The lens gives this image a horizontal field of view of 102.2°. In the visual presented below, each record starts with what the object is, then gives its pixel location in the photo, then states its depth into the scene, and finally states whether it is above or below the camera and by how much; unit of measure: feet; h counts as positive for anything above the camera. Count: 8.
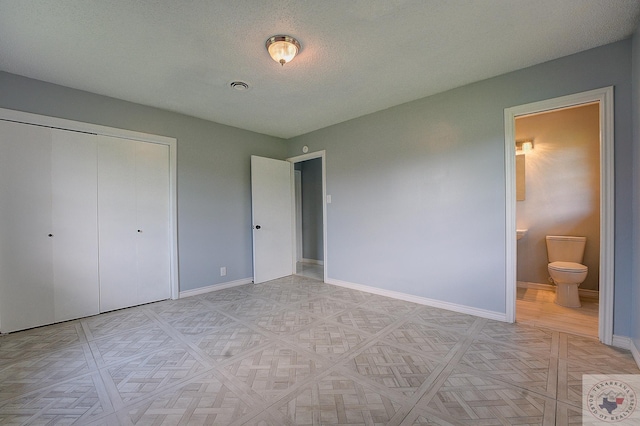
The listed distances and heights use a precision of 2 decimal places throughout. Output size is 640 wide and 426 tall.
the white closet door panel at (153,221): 10.69 -0.37
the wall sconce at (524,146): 12.19 +2.94
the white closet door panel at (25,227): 8.14 -0.45
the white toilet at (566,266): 9.82 -2.32
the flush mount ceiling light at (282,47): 6.61 +4.28
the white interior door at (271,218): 13.94 -0.42
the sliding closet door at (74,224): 8.97 -0.41
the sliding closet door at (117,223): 9.82 -0.40
